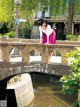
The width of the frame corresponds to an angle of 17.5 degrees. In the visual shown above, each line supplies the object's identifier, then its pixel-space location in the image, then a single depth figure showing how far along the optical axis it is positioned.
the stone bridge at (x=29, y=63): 9.29
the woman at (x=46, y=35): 9.35
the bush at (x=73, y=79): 5.88
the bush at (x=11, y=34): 19.61
